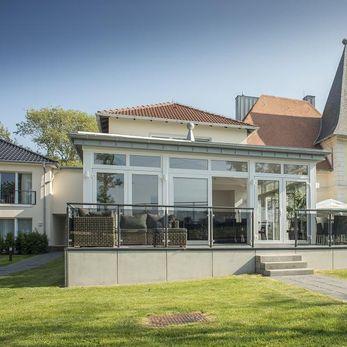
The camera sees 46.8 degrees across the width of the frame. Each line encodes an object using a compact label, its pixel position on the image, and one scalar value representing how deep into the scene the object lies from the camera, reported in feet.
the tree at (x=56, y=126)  145.69
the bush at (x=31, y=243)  79.01
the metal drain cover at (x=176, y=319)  20.84
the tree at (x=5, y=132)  150.69
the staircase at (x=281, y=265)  36.19
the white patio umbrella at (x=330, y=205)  55.62
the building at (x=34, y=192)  84.53
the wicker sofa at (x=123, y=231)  34.19
